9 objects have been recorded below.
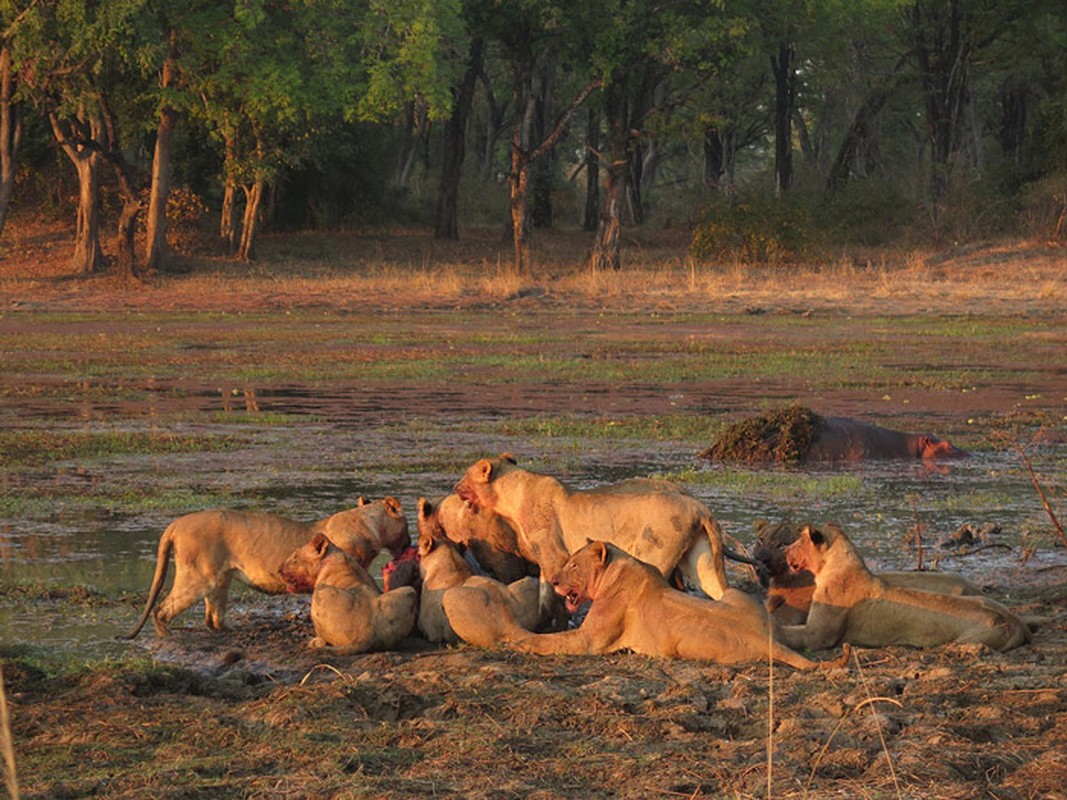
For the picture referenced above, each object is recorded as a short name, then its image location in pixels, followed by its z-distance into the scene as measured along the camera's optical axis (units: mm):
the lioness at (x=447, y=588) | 15086
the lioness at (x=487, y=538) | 16875
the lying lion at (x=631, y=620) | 13914
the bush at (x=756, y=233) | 84500
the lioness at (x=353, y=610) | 14781
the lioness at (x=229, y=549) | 15883
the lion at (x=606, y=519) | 15969
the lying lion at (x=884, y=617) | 14586
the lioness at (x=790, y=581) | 15539
